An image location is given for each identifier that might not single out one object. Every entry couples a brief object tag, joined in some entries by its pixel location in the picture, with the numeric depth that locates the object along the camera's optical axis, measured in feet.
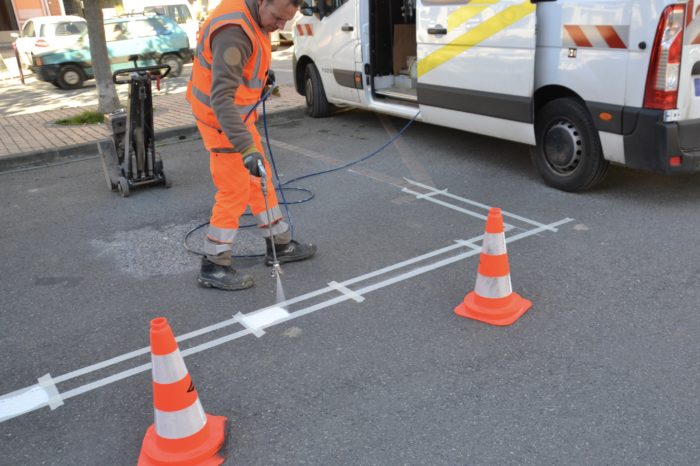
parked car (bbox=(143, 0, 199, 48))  61.21
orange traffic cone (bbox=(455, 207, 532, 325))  11.35
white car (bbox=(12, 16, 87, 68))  47.75
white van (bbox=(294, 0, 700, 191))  14.53
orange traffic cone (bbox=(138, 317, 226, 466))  8.00
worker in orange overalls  11.12
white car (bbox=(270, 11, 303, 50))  71.25
